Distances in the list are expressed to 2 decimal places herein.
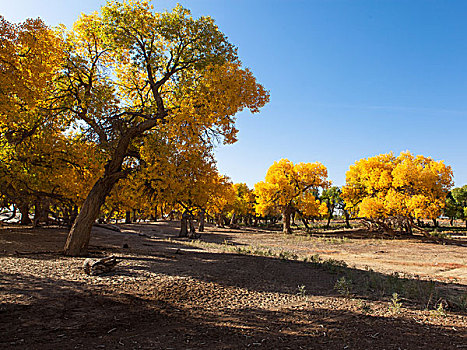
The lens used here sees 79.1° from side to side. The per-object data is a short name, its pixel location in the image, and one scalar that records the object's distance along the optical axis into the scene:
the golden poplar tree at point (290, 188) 40.50
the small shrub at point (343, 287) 8.12
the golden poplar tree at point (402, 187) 30.39
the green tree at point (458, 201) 58.50
